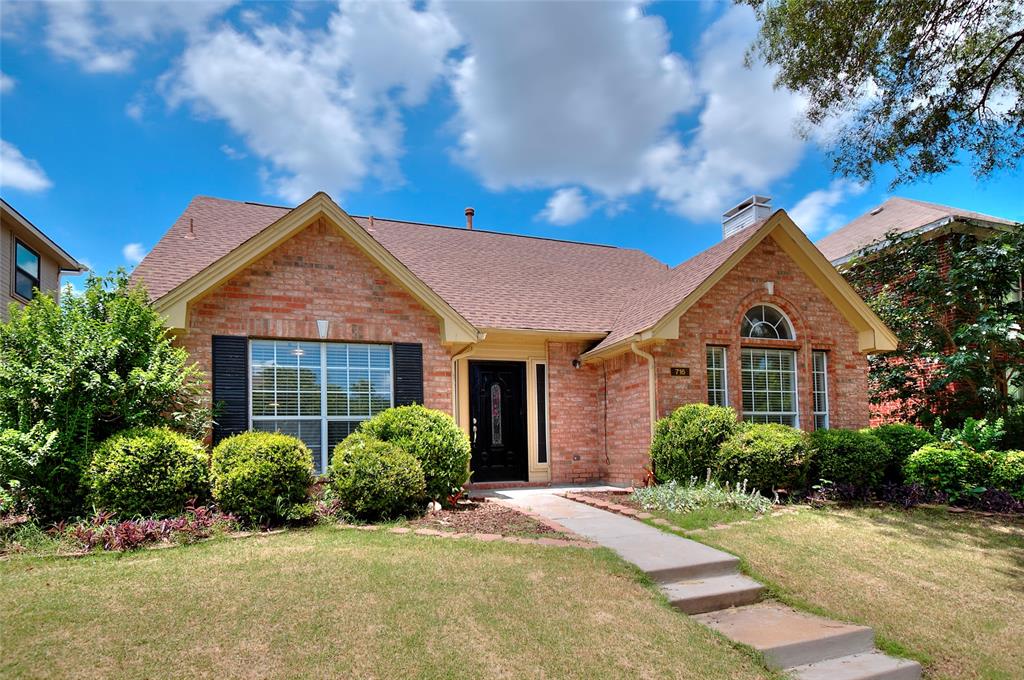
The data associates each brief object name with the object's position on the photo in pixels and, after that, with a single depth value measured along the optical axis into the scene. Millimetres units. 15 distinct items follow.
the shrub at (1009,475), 10352
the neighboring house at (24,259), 18047
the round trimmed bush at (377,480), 8148
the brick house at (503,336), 10047
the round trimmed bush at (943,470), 10453
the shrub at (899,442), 11008
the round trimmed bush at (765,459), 9828
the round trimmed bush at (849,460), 10375
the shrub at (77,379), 7473
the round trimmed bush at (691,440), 10352
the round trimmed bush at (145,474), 7312
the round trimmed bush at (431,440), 9039
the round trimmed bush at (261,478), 7621
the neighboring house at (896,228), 14789
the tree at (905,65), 9227
